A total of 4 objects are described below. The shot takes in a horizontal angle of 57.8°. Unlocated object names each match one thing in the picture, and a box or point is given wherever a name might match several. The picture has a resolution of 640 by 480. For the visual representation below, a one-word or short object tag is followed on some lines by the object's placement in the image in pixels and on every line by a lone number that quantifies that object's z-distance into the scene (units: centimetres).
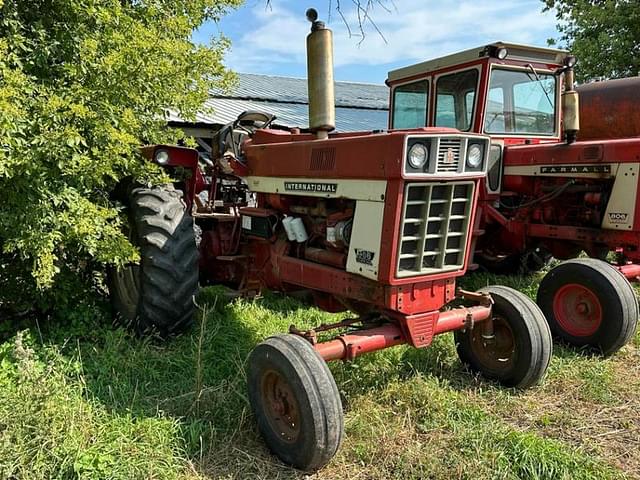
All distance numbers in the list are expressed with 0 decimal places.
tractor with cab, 427
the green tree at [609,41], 1352
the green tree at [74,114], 305
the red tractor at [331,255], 270
